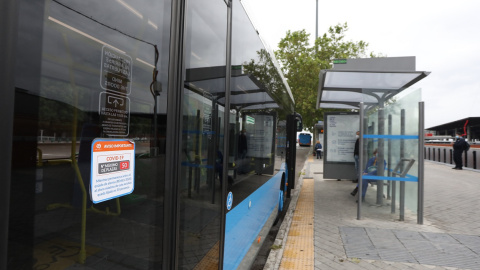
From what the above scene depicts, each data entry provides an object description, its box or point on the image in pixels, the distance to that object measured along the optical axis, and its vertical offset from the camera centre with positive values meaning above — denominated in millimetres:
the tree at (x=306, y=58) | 25000 +7109
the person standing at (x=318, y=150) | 26331 -458
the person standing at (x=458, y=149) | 15750 -22
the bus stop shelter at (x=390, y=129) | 6156 +368
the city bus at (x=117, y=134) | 977 +18
